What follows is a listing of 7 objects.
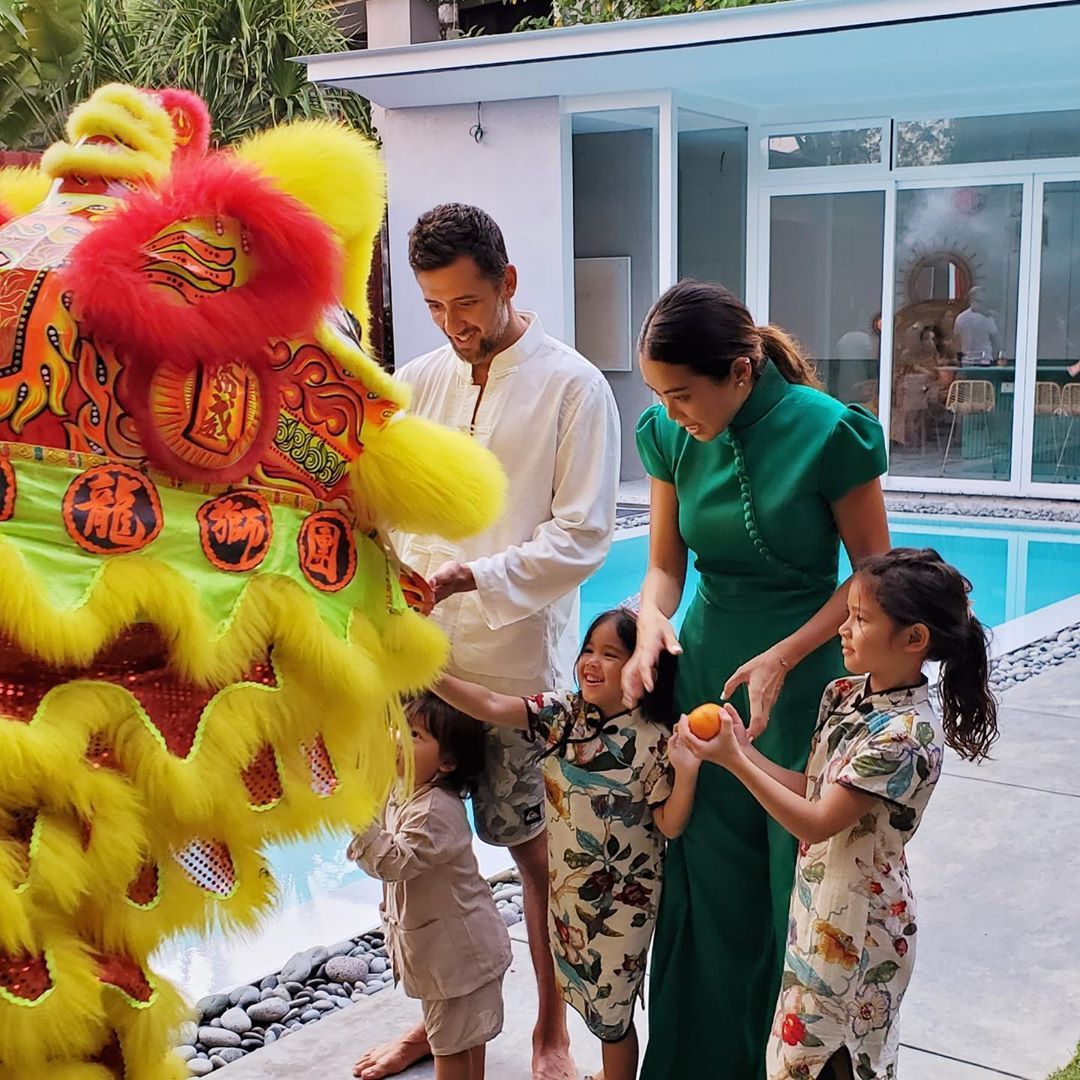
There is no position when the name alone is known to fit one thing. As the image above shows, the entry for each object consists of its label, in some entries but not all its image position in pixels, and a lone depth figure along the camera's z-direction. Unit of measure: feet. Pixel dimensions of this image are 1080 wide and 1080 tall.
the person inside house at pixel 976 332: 33.81
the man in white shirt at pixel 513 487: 7.46
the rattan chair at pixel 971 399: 34.24
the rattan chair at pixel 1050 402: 33.35
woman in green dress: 6.76
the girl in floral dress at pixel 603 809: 7.23
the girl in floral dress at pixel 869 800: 6.20
